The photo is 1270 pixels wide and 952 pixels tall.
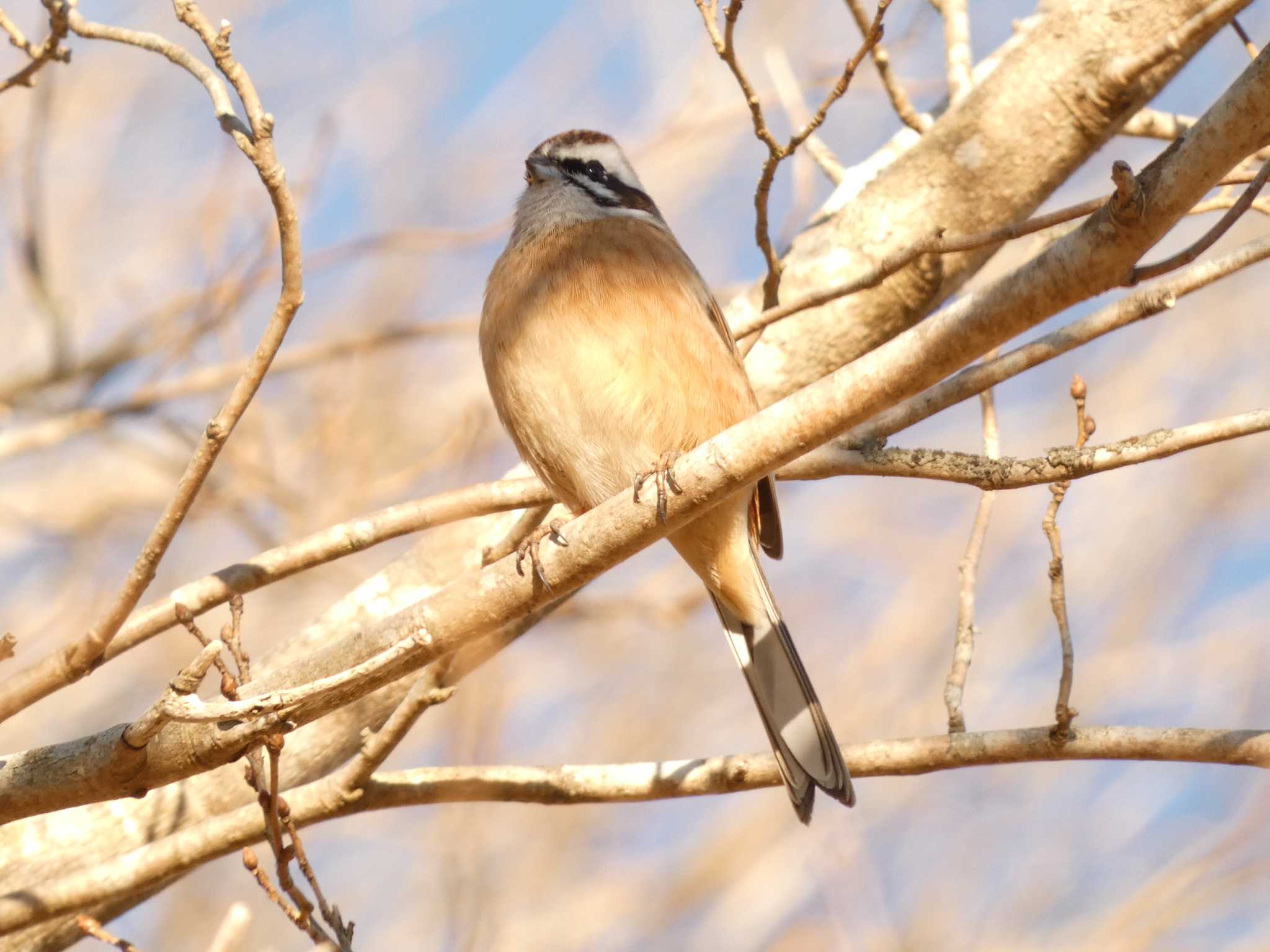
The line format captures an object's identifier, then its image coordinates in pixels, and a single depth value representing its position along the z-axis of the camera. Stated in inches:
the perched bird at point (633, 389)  309.9
